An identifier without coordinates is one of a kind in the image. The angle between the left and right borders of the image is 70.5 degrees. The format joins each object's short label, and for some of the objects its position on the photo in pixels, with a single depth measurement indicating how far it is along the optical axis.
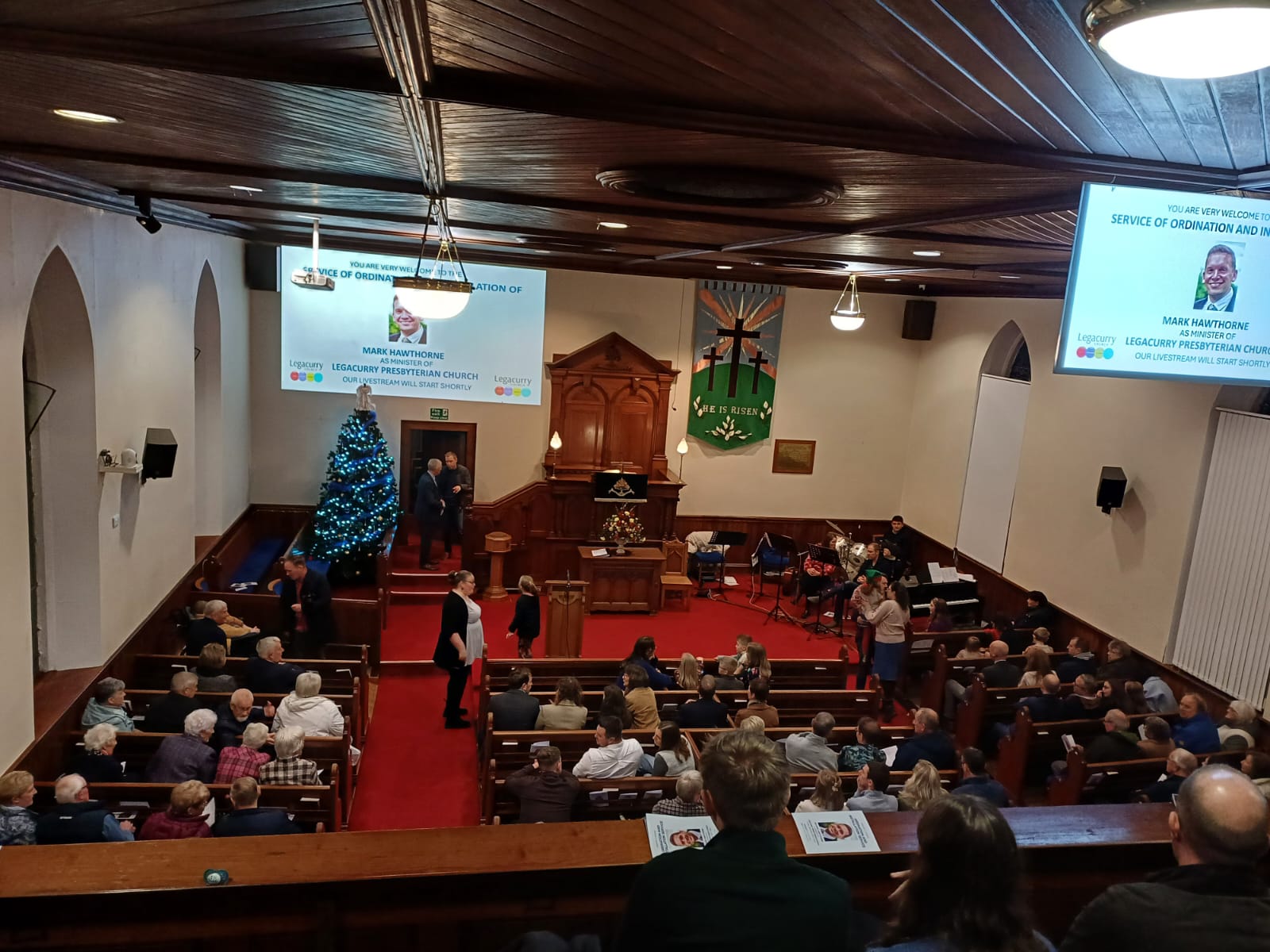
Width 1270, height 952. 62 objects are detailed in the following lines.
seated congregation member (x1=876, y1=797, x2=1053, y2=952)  1.60
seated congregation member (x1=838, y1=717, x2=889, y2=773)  5.82
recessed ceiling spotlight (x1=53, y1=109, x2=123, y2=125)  3.16
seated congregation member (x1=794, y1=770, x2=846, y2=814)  4.68
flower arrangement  11.05
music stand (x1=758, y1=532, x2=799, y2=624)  11.48
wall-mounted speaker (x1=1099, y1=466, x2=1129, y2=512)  8.80
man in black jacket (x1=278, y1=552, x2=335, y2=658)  7.56
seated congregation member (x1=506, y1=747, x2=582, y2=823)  5.15
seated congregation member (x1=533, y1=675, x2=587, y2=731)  6.31
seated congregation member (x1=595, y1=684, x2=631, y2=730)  5.97
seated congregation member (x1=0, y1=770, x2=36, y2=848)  4.15
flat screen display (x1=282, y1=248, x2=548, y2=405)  10.61
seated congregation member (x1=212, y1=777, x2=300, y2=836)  4.33
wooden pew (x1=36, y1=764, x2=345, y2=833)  4.84
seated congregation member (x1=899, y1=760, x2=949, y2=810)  4.89
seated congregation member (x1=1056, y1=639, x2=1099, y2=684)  8.27
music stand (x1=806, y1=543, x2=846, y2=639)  11.55
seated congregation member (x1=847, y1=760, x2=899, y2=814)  4.92
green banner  12.36
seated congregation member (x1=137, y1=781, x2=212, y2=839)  4.30
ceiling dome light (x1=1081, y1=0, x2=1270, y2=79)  1.58
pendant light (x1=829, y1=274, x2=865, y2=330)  7.76
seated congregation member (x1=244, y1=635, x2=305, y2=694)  6.45
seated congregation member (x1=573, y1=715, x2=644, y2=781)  5.49
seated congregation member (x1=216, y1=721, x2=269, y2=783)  5.20
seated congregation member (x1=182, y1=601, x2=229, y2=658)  7.09
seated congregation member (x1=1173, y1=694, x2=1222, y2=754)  6.50
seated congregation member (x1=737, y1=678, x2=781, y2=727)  6.44
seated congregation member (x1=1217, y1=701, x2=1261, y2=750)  6.65
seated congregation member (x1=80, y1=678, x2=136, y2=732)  5.72
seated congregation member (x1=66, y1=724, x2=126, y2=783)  5.02
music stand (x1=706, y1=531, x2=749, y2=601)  11.85
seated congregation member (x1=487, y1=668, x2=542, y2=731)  6.30
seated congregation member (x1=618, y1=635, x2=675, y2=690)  7.12
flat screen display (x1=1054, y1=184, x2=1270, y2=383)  3.11
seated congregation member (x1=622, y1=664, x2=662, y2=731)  6.38
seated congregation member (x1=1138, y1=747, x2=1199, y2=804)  5.25
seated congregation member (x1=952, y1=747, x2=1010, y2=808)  4.81
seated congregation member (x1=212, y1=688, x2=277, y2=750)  5.62
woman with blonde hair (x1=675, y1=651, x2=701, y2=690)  7.09
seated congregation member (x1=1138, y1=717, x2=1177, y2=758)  6.23
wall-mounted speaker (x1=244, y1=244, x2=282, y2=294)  11.12
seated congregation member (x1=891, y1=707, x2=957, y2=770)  5.93
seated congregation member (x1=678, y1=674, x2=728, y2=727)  6.36
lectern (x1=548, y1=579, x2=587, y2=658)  8.62
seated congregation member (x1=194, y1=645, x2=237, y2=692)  6.26
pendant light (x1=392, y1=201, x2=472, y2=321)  4.55
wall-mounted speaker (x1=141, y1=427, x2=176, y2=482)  7.07
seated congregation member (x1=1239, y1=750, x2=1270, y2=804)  5.56
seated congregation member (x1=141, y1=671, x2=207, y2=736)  5.73
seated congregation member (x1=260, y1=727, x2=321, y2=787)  5.15
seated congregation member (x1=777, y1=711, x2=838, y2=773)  5.79
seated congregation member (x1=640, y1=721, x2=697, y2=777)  5.61
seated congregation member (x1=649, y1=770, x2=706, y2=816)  4.49
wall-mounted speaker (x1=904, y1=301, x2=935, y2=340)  12.73
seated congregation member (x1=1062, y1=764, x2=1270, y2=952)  1.75
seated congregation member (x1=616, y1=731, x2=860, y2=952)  1.56
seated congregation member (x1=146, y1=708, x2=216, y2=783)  5.16
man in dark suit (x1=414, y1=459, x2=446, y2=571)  10.98
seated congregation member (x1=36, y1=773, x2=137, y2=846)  4.14
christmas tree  10.58
